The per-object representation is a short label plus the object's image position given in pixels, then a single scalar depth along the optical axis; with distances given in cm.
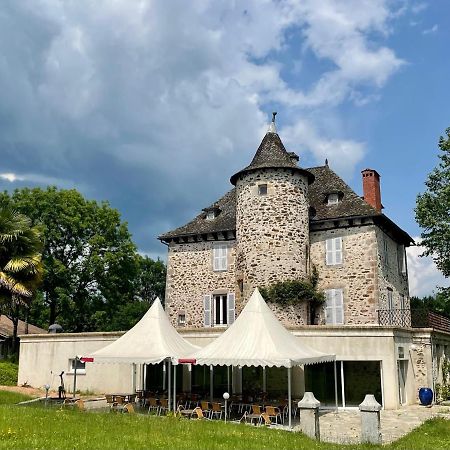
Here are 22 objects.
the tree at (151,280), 5156
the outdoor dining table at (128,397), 1580
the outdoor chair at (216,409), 1402
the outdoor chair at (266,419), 1299
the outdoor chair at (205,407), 1419
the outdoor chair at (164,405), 1533
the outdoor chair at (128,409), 1443
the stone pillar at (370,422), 1045
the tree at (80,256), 3244
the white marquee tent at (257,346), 1345
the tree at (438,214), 2331
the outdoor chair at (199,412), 1381
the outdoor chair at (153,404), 1551
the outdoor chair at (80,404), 1485
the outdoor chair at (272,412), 1322
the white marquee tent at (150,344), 1516
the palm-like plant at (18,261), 2002
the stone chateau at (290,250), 2205
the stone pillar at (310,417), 1085
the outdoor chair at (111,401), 1560
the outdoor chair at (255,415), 1312
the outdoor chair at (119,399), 1563
